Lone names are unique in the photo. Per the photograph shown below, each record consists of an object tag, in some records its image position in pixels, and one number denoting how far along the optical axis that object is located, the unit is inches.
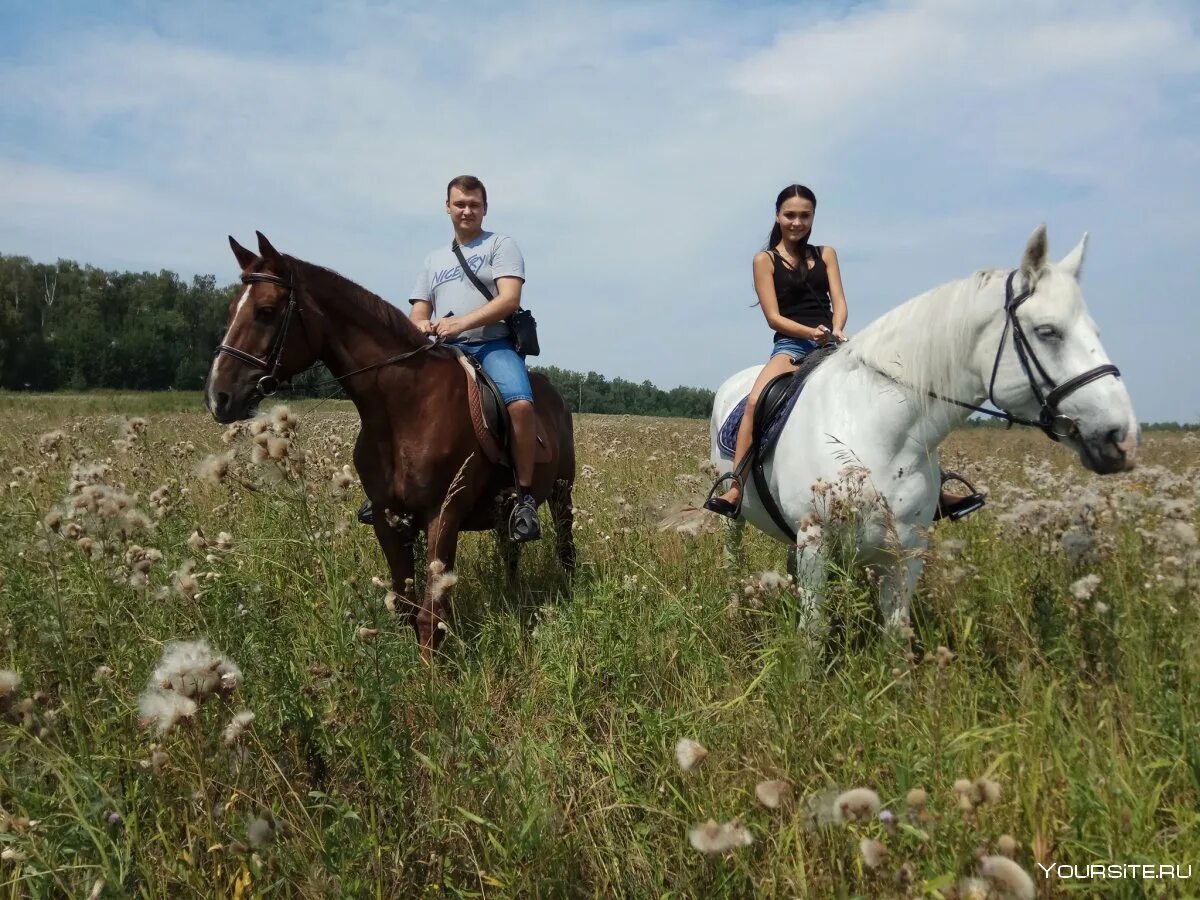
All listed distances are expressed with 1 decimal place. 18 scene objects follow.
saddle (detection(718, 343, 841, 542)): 172.9
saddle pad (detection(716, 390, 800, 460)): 171.6
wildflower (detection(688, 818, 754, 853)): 61.1
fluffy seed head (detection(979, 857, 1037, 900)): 50.6
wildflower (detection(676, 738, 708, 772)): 68.1
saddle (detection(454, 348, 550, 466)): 179.3
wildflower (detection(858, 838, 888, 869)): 57.2
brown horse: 153.3
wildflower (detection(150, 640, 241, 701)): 79.2
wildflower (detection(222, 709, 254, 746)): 81.2
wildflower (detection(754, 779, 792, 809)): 62.2
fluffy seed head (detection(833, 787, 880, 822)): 58.0
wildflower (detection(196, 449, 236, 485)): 121.6
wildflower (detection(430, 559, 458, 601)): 107.7
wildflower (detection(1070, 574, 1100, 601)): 109.8
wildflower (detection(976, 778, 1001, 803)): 58.1
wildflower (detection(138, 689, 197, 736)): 76.9
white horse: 122.1
